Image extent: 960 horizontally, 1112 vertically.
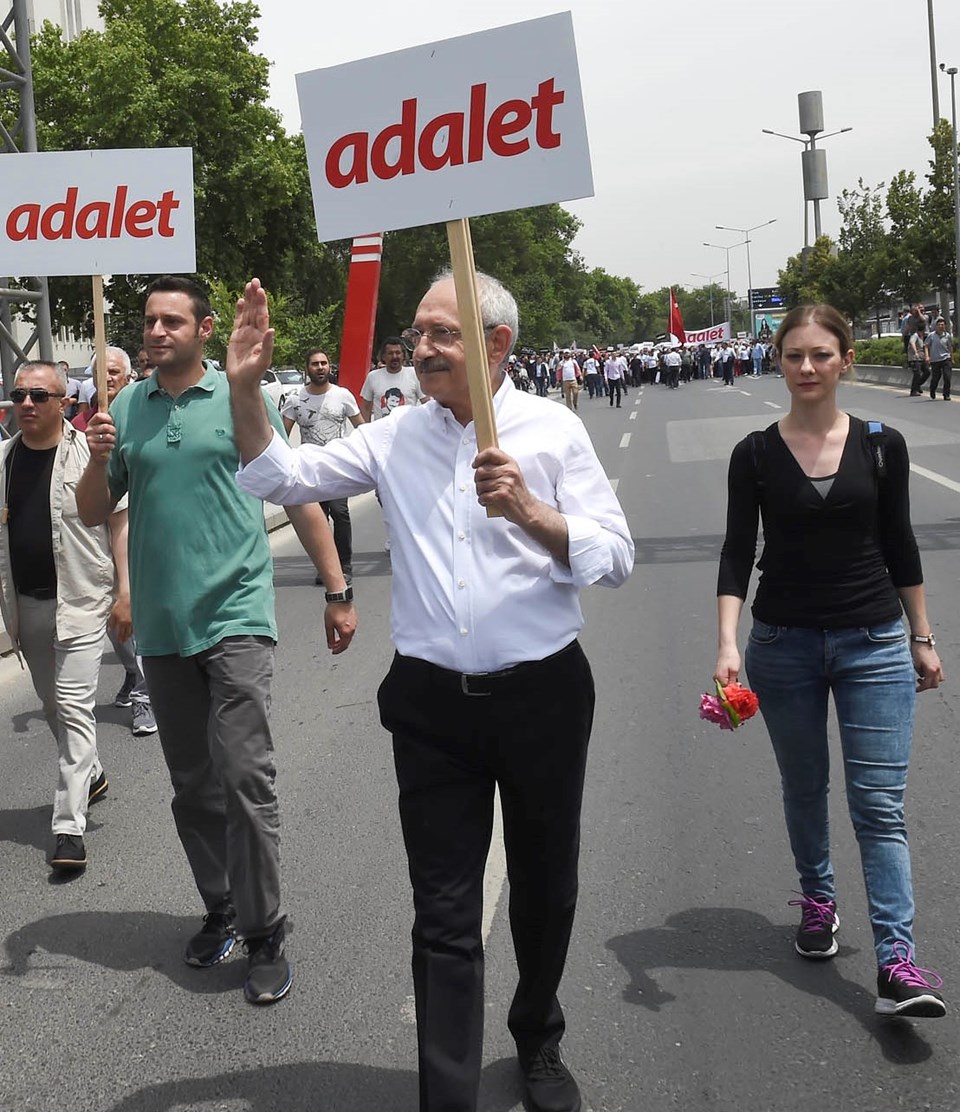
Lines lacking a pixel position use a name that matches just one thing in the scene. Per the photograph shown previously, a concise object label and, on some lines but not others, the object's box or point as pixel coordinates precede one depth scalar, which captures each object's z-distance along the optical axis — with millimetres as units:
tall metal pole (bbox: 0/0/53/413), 12852
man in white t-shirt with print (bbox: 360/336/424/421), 12828
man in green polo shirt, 4113
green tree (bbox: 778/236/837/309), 55103
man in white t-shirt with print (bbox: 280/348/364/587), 11734
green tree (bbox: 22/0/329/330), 43000
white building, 64000
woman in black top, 3836
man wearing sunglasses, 5473
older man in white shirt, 3131
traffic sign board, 91988
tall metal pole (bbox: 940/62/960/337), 39250
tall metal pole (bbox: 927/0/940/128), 50156
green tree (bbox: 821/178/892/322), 51688
